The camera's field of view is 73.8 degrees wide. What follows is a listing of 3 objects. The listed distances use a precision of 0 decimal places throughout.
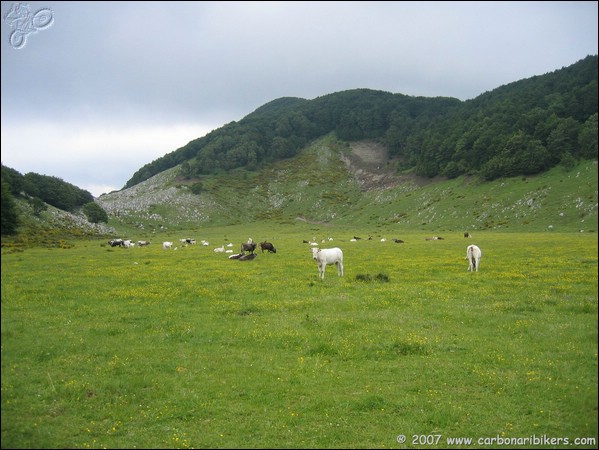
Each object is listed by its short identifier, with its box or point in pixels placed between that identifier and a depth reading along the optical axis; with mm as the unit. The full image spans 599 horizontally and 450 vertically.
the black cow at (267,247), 49062
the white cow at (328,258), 28594
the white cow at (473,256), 29531
